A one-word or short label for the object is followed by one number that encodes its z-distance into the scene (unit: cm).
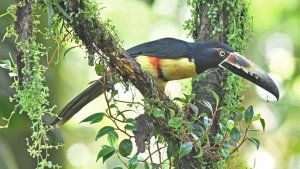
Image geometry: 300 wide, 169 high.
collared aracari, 561
